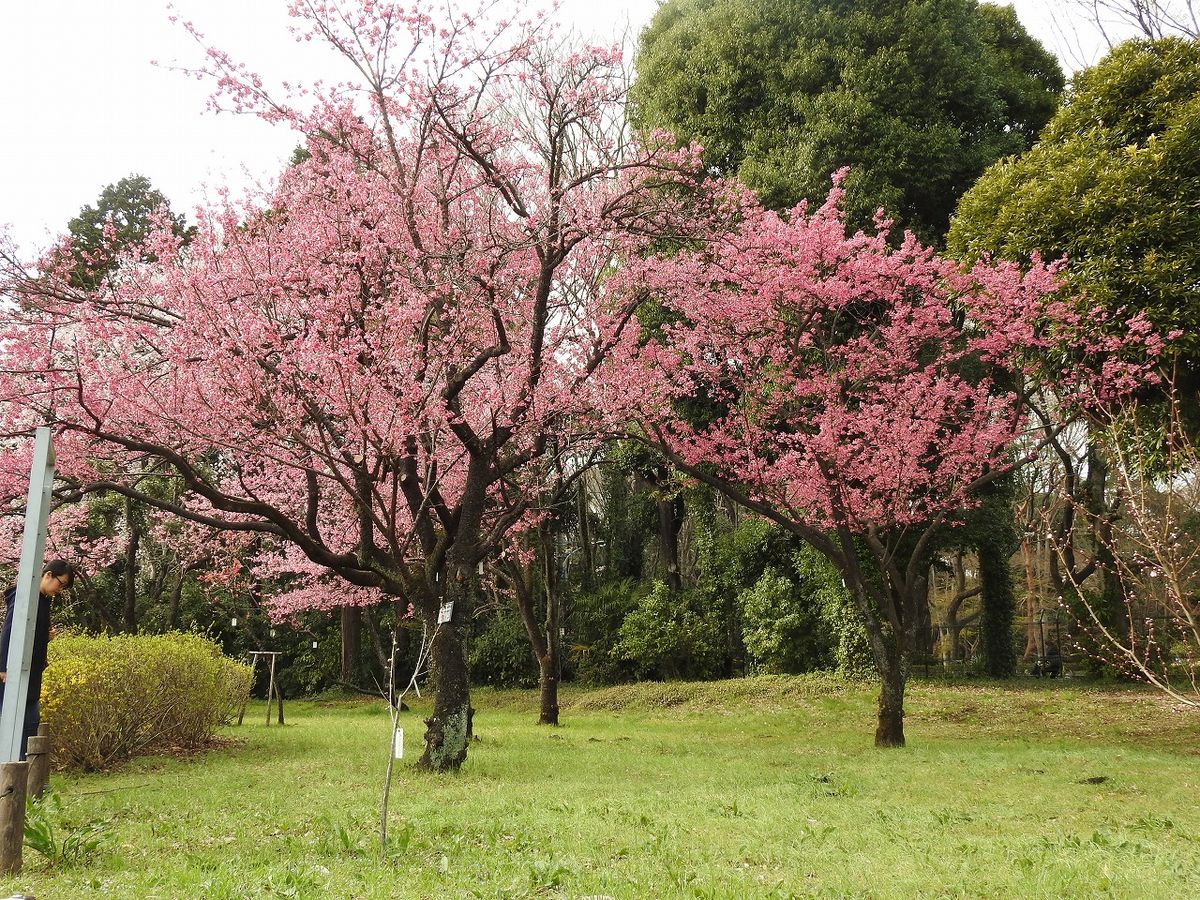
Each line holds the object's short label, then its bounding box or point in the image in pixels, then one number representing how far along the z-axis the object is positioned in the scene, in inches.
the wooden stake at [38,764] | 218.7
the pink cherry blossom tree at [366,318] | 356.5
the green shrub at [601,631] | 885.2
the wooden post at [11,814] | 167.8
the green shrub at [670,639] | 834.2
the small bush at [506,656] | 911.7
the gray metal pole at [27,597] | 161.9
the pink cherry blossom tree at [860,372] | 446.6
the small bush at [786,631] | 763.4
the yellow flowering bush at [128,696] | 340.2
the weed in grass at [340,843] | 201.6
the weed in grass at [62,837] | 179.5
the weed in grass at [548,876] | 176.2
